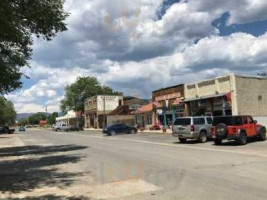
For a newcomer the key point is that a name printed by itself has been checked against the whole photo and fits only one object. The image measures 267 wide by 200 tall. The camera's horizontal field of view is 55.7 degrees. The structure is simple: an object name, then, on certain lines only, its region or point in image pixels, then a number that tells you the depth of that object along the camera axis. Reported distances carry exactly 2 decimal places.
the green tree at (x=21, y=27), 8.54
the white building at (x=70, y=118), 74.57
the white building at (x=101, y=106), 55.04
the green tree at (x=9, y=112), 73.94
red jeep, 14.93
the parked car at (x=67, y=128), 48.12
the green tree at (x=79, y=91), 69.95
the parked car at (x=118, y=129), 29.89
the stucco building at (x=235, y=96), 24.17
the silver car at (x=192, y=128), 17.09
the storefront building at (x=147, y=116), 34.57
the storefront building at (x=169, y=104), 30.10
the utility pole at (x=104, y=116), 50.81
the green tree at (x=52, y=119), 106.37
